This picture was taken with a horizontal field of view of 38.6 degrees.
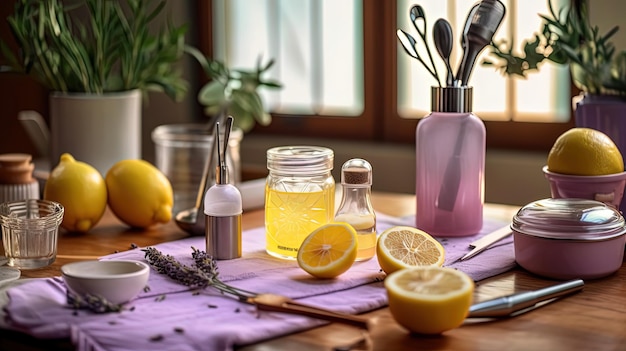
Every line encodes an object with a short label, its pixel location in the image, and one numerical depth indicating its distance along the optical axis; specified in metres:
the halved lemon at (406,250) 1.18
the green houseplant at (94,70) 1.71
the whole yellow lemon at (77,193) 1.46
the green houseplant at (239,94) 1.90
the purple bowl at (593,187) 1.31
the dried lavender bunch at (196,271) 1.12
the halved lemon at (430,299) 0.95
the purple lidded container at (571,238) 1.16
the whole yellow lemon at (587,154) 1.30
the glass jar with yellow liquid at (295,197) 1.31
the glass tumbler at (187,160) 1.71
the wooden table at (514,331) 0.95
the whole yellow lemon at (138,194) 1.51
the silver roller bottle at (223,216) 1.27
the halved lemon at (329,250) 1.16
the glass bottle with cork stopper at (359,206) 1.29
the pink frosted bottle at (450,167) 1.42
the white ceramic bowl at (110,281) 1.03
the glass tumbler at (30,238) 1.26
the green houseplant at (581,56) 1.42
